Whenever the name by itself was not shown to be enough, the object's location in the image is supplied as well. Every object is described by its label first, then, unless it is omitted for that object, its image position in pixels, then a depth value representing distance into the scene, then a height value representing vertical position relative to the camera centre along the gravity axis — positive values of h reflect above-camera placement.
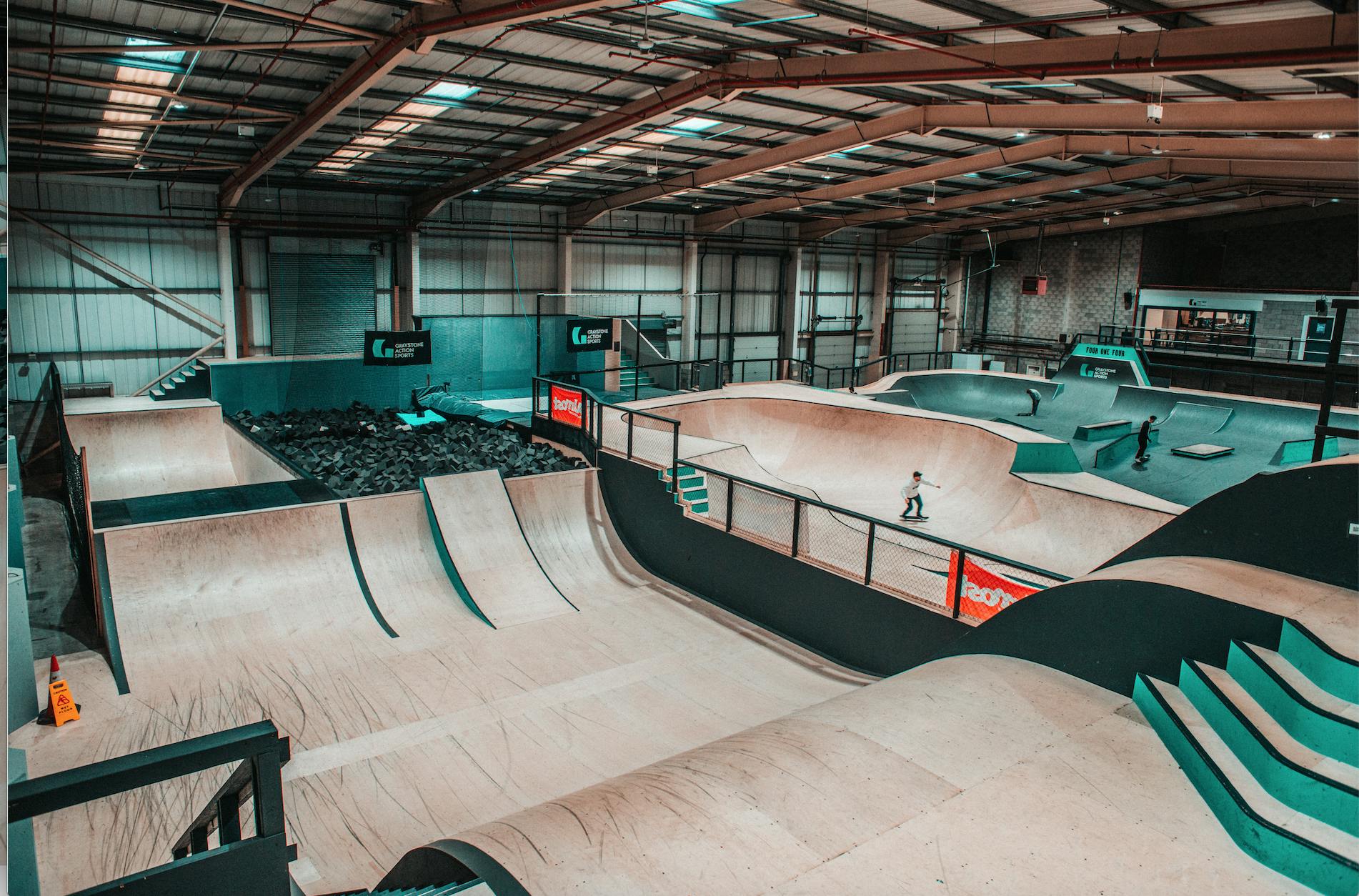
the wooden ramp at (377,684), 5.45 -3.41
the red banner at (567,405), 12.65 -1.40
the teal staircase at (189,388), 16.67 -1.69
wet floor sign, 6.29 -3.18
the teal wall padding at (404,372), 16.83 -1.36
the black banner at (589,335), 16.33 -0.32
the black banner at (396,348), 15.24 -0.66
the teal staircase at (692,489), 10.35 -2.18
